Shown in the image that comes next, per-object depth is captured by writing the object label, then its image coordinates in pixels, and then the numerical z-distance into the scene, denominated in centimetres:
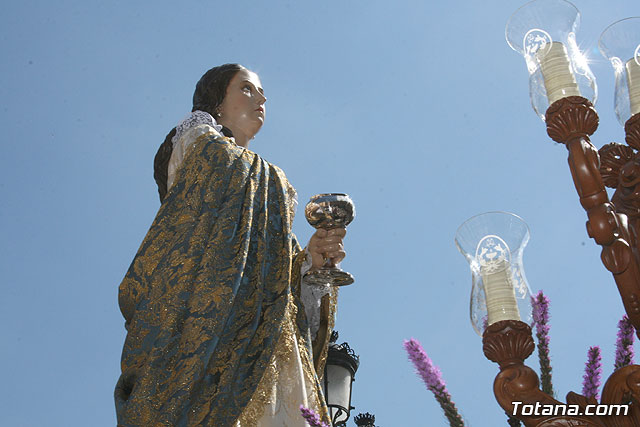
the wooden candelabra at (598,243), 200
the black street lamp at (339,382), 418
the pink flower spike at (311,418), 163
